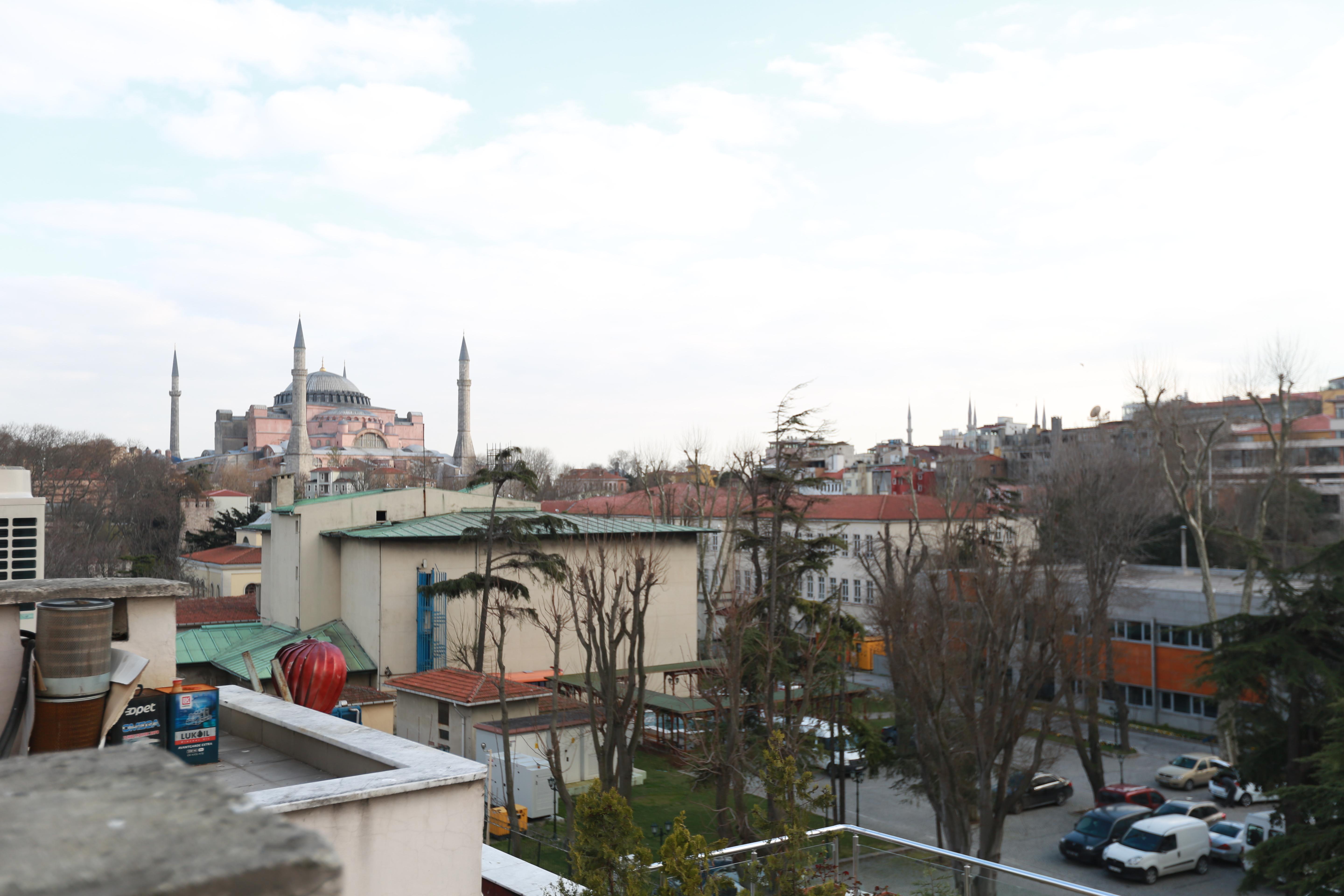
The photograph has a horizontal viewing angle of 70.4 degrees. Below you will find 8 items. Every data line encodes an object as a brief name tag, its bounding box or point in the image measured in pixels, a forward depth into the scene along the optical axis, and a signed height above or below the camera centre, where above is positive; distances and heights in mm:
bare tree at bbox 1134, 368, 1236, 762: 29891 +232
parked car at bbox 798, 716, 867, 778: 21812 -7204
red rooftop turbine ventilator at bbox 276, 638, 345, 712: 8227 -1669
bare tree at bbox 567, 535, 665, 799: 18531 -3655
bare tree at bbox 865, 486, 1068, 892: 17750 -3877
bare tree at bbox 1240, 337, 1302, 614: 28281 +388
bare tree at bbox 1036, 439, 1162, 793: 25297 -2124
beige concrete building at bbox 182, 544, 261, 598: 45875 -4361
